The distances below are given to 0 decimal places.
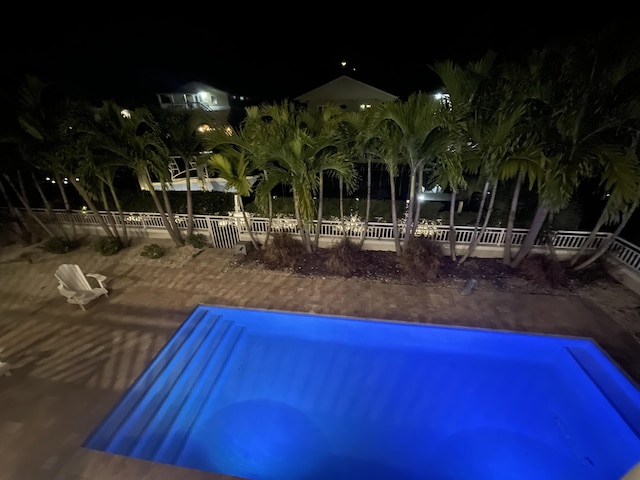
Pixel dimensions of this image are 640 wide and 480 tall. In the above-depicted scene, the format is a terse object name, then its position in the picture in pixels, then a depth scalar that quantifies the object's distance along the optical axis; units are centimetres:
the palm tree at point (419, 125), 537
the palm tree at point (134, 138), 657
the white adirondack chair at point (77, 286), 580
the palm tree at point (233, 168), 643
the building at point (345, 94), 1534
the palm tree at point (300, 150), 593
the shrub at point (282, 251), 729
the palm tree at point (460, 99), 536
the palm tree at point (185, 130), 691
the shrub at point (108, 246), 799
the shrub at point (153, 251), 782
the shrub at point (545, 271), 631
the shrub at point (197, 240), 829
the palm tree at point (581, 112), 457
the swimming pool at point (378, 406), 362
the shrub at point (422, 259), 669
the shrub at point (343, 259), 698
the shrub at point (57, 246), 816
